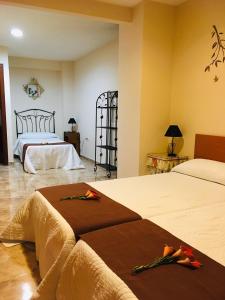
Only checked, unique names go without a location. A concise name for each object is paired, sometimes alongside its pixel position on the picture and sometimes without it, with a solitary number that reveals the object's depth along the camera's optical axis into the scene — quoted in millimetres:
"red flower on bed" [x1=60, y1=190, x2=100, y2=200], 1931
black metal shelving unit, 5004
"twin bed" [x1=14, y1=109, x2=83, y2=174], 5079
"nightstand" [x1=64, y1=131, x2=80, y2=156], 6779
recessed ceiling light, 4160
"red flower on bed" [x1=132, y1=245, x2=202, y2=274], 1100
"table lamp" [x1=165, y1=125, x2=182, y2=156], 3151
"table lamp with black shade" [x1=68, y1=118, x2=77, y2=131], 6816
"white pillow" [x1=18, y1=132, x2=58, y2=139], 6016
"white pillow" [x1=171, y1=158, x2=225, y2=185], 2381
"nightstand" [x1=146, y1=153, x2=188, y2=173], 3119
